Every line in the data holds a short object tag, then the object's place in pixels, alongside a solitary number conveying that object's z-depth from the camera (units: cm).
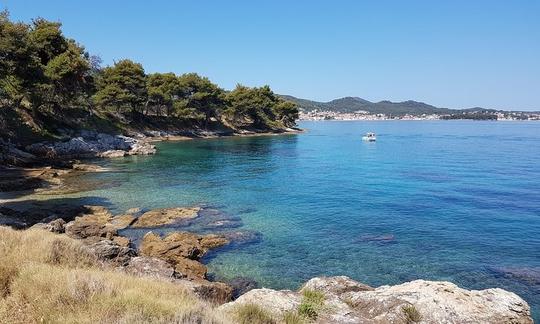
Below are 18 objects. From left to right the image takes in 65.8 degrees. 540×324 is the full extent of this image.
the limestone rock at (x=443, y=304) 1091
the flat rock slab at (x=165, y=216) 2869
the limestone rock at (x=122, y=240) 2228
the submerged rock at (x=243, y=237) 2519
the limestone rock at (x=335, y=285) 1293
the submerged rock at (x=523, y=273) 1978
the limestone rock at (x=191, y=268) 1923
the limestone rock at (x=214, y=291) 1459
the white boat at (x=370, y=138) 11530
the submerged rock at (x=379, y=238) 2572
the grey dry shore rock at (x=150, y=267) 1561
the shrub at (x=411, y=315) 1067
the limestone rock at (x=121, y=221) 2795
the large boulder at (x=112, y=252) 1619
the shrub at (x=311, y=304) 1059
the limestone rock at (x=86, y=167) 5053
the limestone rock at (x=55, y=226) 2120
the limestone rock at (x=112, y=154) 6594
